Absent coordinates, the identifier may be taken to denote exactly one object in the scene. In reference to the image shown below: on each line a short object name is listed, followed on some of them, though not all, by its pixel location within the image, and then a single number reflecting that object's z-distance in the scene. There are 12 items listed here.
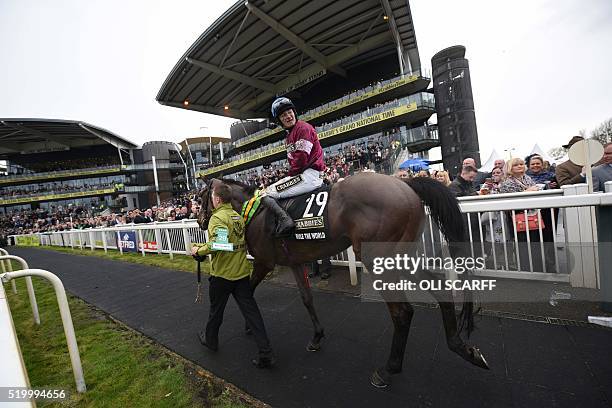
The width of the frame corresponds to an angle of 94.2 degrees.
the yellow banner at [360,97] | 24.64
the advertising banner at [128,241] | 11.33
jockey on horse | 3.24
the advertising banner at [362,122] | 23.33
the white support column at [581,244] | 3.23
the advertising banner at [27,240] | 24.49
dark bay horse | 2.40
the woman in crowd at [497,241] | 3.94
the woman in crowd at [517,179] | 4.53
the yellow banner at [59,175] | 50.25
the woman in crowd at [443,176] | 5.75
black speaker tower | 17.64
